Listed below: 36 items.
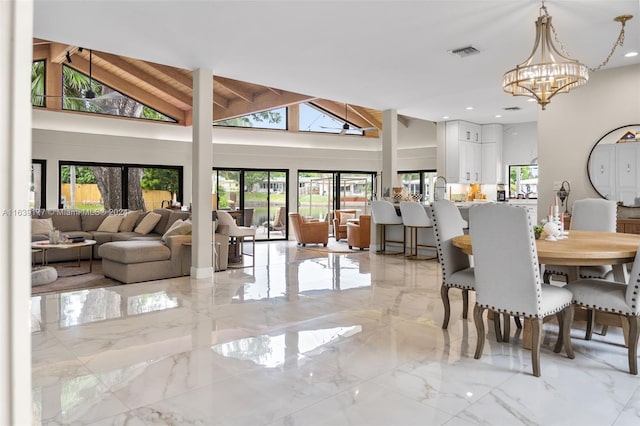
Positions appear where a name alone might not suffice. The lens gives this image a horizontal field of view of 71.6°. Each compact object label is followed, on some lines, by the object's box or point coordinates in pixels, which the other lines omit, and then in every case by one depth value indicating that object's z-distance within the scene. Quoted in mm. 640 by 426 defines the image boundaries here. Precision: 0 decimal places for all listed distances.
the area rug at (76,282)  5445
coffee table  6152
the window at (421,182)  11789
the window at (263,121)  11547
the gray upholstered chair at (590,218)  4106
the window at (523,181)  10477
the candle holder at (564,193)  6188
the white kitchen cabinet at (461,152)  10219
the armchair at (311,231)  10148
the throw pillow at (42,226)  7531
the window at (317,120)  12266
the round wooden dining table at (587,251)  2834
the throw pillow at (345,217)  11284
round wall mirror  5684
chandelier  3945
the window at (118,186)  9906
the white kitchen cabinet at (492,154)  10641
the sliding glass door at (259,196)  11438
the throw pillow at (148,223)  8188
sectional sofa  5789
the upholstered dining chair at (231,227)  6648
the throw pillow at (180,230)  6350
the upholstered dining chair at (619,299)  2752
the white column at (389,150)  8758
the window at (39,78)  9470
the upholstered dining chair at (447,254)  3611
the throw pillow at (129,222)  8539
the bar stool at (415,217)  7625
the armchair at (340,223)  11219
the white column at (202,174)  5863
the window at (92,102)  9930
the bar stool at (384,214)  8242
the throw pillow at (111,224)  8477
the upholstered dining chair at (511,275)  2750
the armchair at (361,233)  9375
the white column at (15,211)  518
